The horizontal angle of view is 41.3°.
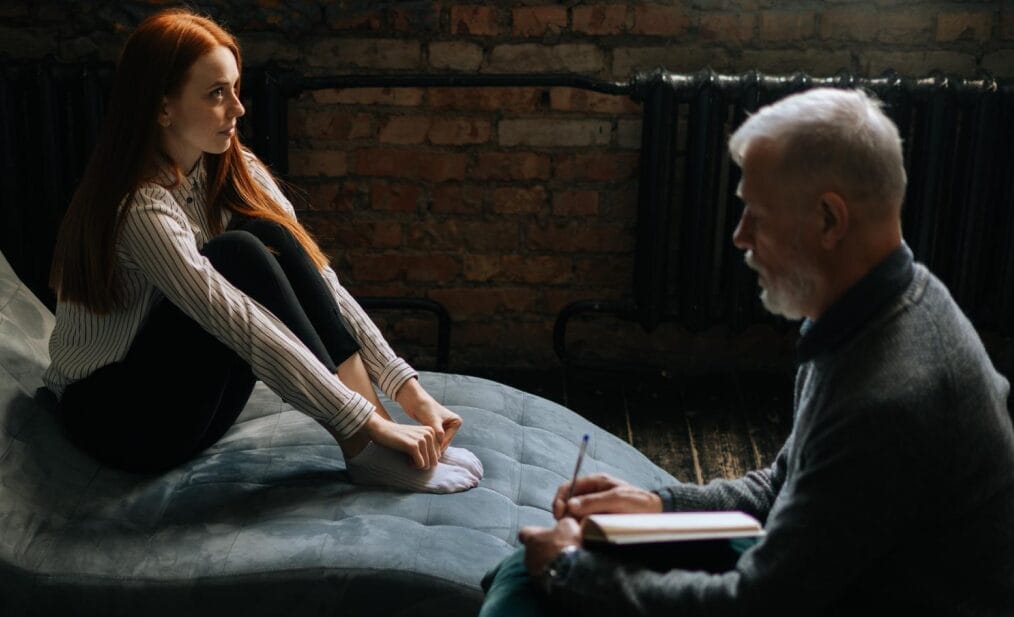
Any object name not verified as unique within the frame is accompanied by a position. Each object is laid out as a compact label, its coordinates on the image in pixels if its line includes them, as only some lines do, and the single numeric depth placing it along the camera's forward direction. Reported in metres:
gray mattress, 1.93
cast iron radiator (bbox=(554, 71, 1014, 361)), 3.12
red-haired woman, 2.14
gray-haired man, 1.33
